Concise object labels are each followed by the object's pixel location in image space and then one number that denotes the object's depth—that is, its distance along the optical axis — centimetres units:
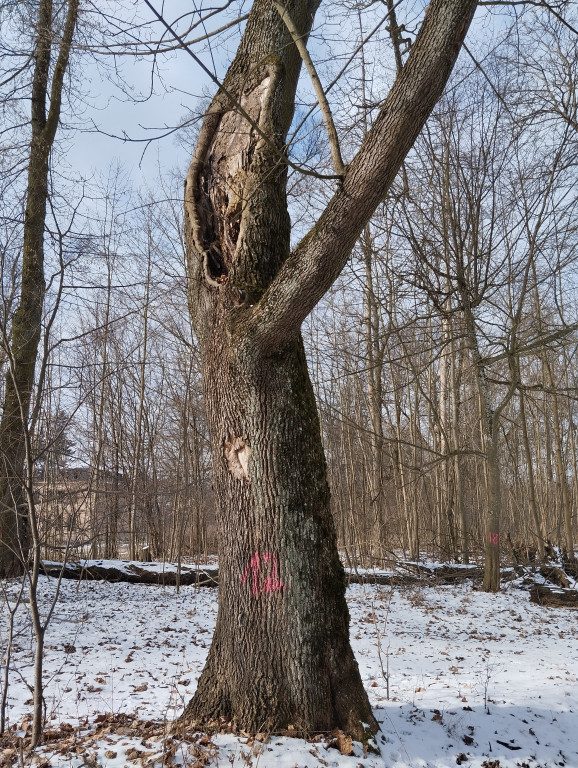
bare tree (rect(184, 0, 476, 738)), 276
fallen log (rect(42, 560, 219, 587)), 894
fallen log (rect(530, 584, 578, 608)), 844
